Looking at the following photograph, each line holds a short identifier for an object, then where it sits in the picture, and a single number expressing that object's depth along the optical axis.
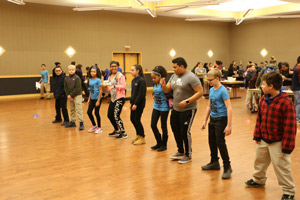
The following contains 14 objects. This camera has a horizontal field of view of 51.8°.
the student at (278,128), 3.09
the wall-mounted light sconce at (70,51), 16.34
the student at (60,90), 7.70
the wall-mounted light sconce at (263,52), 20.50
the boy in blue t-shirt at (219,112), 3.93
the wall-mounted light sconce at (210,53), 21.73
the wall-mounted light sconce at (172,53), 19.92
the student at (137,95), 5.49
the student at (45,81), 14.02
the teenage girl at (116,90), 5.99
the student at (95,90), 6.57
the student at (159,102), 5.06
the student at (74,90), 7.11
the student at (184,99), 4.32
